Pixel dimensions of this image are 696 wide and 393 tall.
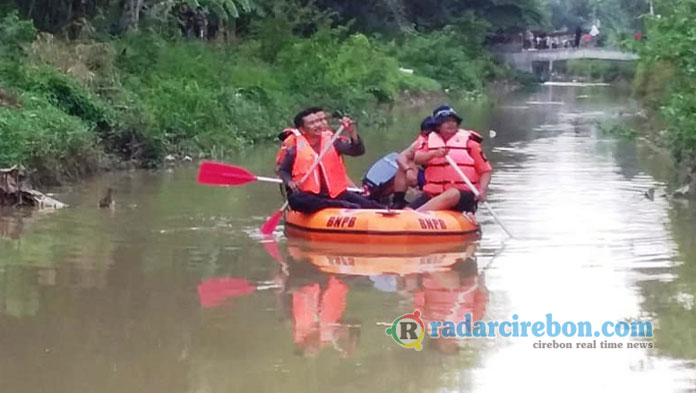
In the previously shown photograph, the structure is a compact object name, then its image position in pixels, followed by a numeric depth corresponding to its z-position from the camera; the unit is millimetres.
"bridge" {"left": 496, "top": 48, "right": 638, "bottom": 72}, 58938
